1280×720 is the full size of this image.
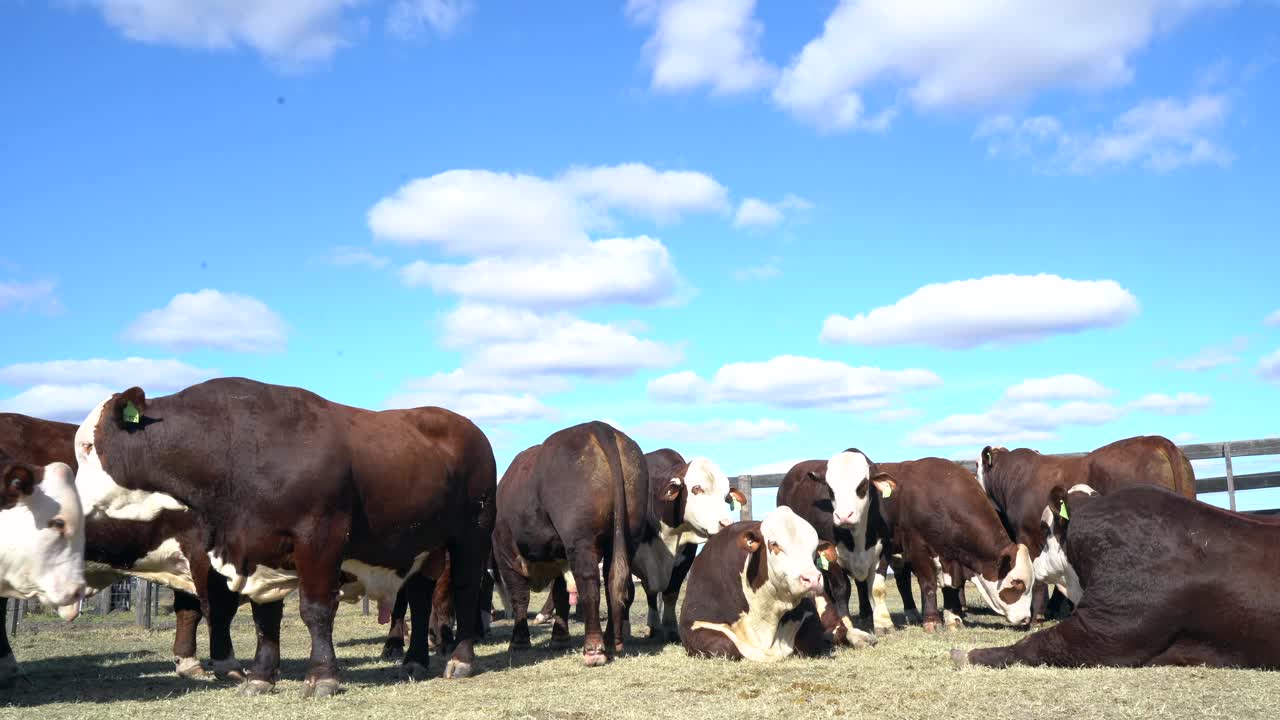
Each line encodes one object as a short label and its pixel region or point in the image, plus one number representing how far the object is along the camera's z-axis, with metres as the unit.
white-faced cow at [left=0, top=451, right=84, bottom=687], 7.64
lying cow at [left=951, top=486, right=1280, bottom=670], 7.65
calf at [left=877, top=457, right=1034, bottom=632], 12.05
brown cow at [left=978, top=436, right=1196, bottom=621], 13.29
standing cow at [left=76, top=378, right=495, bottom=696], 7.95
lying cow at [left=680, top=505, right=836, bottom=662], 9.30
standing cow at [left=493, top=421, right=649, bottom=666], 10.23
